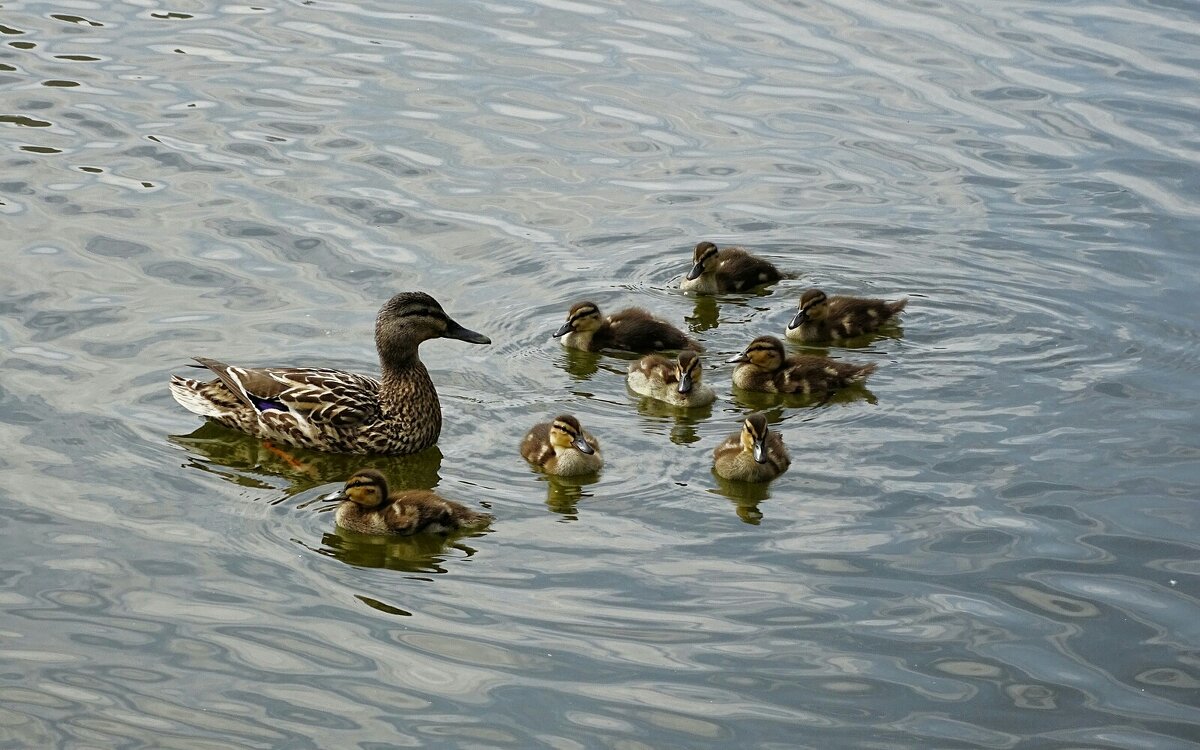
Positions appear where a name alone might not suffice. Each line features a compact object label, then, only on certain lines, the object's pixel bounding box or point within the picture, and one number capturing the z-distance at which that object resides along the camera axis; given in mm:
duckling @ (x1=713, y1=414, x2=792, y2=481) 14859
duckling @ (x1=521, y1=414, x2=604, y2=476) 14891
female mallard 15891
